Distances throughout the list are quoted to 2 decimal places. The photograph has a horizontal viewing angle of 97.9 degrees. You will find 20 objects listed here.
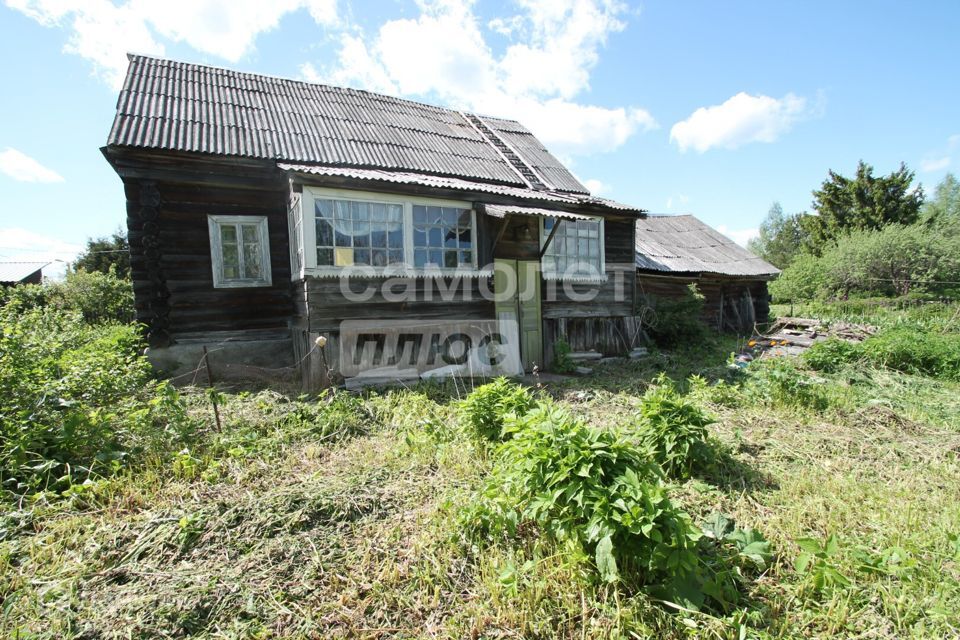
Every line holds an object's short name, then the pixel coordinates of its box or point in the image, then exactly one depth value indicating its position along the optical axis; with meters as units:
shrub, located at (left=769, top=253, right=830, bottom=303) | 22.25
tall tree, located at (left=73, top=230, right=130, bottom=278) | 21.27
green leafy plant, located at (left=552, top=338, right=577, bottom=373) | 8.62
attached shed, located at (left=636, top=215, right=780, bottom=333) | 13.86
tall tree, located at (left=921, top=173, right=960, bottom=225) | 46.72
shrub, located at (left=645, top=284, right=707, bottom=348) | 10.48
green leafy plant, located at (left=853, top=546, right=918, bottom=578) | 2.30
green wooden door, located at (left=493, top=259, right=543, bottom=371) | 8.39
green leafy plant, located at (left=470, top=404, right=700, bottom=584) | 2.12
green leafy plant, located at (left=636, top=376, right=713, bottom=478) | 3.54
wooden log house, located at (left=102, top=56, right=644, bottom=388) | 6.73
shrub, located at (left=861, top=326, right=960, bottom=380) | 6.84
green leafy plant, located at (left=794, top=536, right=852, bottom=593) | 2.26
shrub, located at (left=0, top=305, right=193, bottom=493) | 3.32
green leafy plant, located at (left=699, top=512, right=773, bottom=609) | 2.26
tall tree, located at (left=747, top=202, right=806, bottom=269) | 43.34
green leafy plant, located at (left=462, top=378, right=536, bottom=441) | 4.11
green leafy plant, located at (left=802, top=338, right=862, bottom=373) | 7.24
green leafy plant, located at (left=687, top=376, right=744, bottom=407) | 5.56
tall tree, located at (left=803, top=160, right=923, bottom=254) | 24.73
